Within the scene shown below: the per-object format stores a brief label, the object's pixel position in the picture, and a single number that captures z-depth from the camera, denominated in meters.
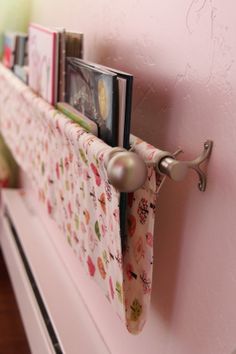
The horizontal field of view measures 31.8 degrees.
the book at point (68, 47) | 0.94
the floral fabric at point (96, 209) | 0.64
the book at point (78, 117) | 0.74
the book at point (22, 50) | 1.38
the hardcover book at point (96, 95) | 0.68
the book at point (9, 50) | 1.43
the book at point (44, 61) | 0.96
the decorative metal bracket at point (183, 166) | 0.56
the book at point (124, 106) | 0.65
